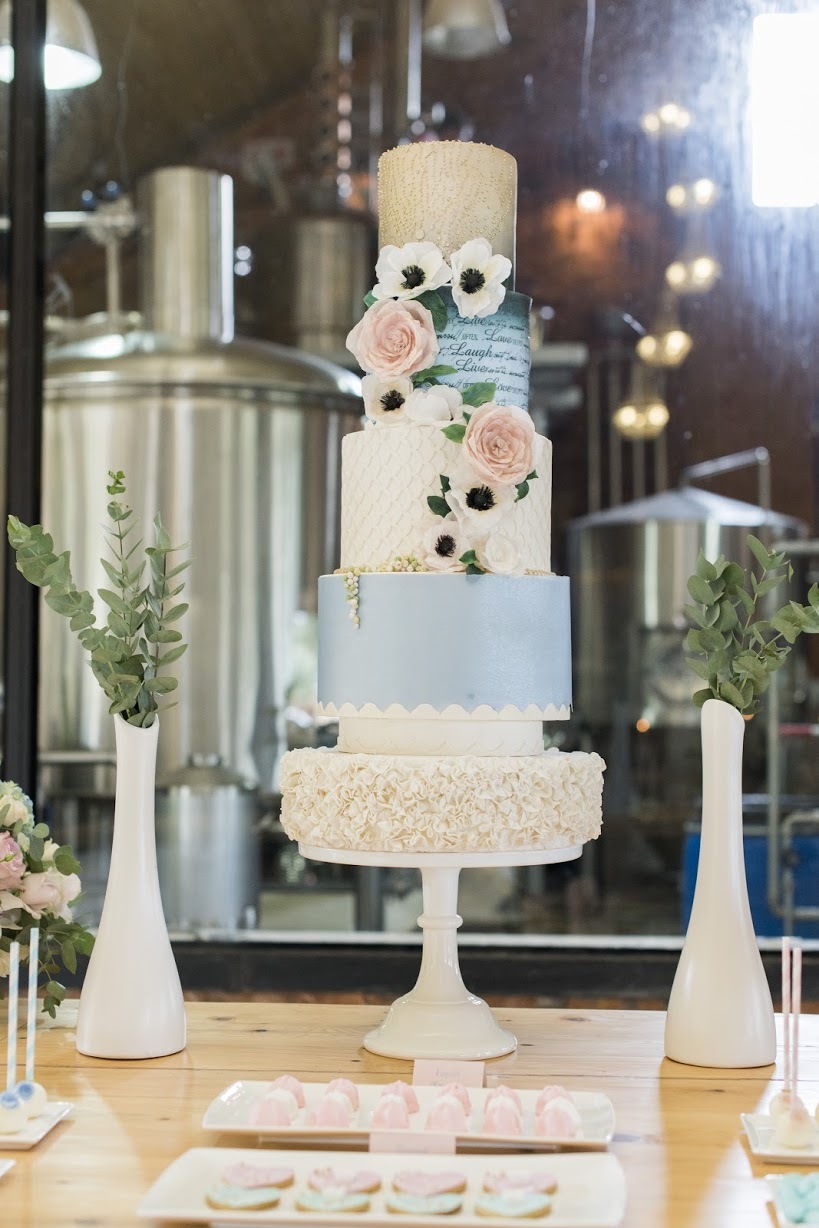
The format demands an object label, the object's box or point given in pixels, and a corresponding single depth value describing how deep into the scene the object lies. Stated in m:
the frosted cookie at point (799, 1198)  1.23
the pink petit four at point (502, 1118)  1.42
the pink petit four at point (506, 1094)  1.46
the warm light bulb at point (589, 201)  2.95
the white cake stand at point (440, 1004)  1.72
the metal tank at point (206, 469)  2.97
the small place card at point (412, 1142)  1.39
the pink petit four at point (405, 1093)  1.46
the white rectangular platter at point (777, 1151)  1.39
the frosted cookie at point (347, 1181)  1.27
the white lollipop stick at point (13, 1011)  1.48
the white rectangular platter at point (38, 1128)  1.41
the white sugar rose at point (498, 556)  1.71
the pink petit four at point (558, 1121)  1.42
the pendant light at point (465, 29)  2.94
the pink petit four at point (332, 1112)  1.42
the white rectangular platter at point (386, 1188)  1.22
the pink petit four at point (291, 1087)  1.48
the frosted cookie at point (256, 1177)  1.27
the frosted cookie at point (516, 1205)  1.23
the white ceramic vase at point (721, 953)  1.69
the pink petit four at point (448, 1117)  1.41
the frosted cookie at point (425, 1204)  1.23
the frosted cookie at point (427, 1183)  1.27
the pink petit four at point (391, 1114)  1.40
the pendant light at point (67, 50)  2.98
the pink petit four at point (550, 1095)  1.46
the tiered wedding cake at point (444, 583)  1.67
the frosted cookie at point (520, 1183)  1.27
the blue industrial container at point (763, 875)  2.88
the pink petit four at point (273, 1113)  1.42
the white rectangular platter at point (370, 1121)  1.41
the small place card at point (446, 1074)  1.59
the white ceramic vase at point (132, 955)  1.70
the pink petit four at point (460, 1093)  1.46
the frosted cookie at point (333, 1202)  1.23
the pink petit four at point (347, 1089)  1.47
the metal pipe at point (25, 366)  2.93
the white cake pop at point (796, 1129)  1.40
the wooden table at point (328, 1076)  1.30
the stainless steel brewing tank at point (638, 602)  2.90
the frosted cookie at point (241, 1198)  1.23
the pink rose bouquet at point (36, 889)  1.77
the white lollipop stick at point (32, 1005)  1.50
